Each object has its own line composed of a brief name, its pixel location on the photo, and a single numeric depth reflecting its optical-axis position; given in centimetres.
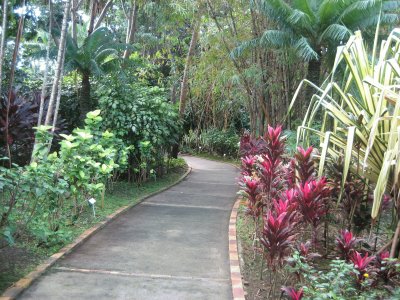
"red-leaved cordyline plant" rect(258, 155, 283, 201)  531
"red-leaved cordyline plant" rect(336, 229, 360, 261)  411
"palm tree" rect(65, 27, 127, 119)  942
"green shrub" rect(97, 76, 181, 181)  993
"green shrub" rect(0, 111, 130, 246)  435
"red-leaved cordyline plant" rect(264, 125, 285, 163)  536
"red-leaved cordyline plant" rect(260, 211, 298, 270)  379
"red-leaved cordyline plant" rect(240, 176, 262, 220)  539
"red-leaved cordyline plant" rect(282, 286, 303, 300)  326
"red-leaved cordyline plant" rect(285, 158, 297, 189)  532
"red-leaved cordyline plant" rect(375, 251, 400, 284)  370
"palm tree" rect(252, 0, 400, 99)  824
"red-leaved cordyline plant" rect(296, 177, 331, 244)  443
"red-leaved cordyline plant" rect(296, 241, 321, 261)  386
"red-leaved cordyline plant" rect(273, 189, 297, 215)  402
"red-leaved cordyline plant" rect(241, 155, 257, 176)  746
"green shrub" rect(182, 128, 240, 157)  2097
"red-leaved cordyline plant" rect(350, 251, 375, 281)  360
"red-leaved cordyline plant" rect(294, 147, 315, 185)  490
